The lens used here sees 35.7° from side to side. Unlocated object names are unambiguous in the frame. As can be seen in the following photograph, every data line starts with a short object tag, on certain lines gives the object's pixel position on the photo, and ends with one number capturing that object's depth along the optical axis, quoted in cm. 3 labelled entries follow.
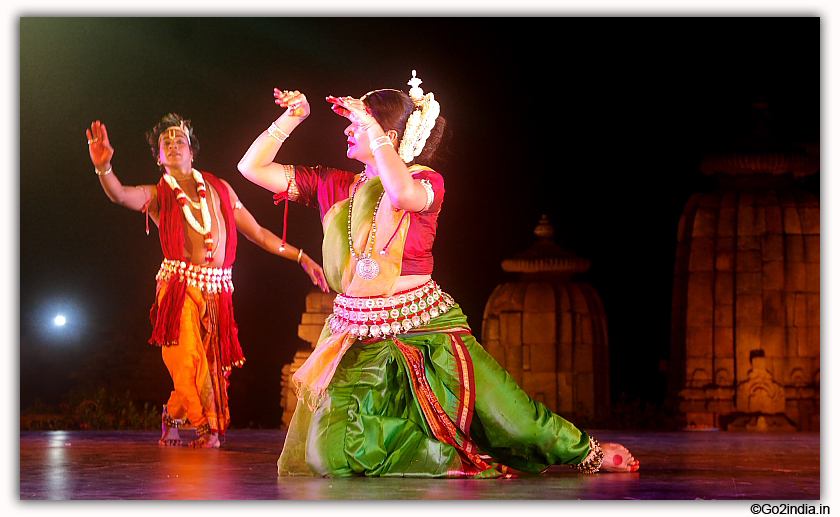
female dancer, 429
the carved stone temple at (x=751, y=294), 678
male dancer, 568
